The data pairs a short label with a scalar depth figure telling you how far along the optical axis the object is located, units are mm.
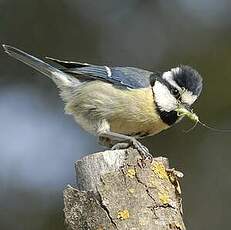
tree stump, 4934
